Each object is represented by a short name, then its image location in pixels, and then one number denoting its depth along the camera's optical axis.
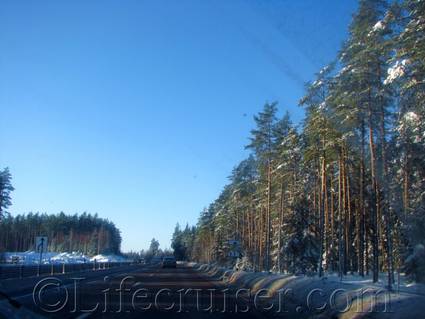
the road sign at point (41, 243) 40.47
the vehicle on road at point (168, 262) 82.06
